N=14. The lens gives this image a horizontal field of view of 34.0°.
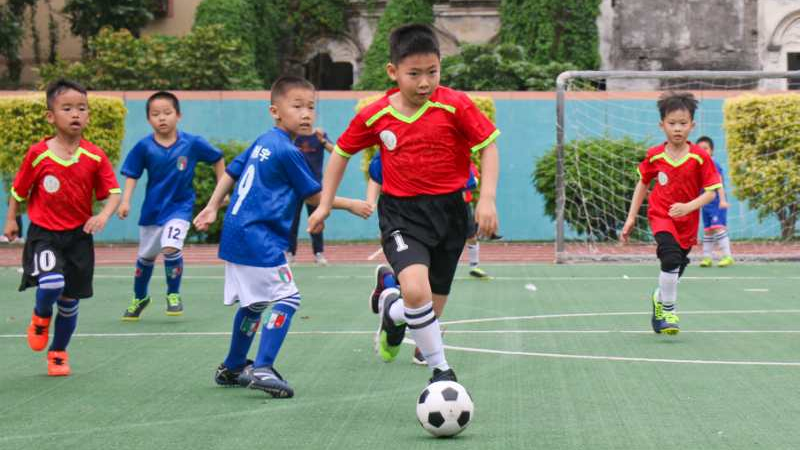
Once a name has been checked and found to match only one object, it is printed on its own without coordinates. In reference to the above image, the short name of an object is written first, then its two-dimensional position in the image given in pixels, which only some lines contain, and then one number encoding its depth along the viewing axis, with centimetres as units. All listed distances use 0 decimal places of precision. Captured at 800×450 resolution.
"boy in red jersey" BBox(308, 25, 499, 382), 676
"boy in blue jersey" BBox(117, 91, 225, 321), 1138
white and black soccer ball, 596
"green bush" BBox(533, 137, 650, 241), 2038
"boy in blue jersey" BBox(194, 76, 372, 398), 724
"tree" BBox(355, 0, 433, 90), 2941
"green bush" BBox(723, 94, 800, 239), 1955
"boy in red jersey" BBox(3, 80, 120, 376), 820
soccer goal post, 1955
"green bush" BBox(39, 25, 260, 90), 2642
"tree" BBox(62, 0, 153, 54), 3109
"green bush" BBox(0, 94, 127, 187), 2047
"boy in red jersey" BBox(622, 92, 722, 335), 984
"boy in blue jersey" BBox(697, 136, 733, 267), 1714
